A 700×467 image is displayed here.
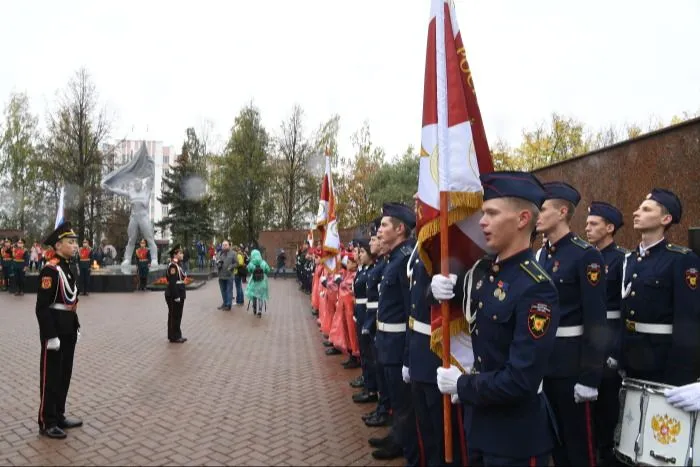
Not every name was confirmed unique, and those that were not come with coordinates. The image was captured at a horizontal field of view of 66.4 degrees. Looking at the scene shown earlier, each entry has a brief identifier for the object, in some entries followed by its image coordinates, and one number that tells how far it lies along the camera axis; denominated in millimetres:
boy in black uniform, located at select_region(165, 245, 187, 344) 10648
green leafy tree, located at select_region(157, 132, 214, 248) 40531
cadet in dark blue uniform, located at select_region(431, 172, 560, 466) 2441
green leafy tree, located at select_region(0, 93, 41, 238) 39906
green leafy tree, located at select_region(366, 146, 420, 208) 32500
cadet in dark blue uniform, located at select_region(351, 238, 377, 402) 6512
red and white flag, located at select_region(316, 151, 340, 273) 10672
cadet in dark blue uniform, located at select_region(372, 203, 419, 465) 4535
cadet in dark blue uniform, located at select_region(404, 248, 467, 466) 3680
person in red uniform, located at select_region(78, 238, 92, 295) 20469
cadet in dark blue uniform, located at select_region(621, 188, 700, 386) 3842
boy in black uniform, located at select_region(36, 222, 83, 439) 5332
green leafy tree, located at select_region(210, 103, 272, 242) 44312
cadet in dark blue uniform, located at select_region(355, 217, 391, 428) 5660
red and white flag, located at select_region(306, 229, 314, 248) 21267
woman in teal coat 14745
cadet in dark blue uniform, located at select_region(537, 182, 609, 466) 3576
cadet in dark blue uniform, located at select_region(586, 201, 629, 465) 4207
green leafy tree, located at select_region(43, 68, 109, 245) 35125
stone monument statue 25281
